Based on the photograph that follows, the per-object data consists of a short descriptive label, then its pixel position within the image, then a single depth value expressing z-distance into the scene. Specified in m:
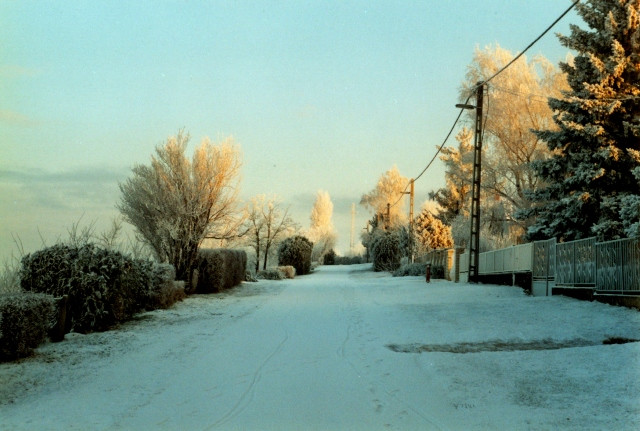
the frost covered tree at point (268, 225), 50.09
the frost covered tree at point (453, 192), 49.97
